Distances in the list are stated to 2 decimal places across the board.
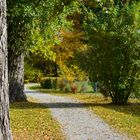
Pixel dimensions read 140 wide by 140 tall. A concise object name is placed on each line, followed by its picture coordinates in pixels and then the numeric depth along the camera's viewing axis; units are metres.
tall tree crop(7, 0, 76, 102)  22.74
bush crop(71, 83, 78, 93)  42.85
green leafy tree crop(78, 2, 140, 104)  25.69
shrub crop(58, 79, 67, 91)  47.32
